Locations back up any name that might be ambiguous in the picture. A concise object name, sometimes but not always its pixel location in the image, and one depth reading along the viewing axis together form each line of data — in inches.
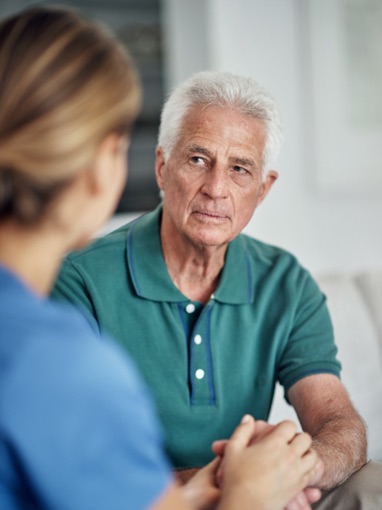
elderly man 68.0
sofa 89.0
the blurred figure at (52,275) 30.1
